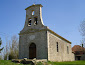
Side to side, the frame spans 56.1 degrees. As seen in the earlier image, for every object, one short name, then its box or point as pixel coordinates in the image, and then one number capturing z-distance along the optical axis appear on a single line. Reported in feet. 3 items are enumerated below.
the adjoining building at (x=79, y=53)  89.79
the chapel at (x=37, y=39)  38.07
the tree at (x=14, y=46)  75.32
